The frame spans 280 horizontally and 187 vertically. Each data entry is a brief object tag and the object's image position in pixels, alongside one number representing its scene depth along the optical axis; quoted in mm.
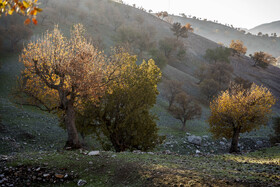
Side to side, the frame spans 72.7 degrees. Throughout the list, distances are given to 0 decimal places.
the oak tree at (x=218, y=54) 108438
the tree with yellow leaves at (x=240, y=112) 27094
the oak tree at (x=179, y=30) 126188
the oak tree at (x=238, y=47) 137600
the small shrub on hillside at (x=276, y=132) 39856
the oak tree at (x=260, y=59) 129500
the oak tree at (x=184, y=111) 48906
